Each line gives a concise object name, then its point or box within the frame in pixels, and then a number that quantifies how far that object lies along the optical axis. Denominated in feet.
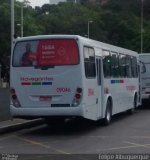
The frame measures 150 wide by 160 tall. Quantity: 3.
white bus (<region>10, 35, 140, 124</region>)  54.85
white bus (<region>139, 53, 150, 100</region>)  93.04
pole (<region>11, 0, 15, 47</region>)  83.46
